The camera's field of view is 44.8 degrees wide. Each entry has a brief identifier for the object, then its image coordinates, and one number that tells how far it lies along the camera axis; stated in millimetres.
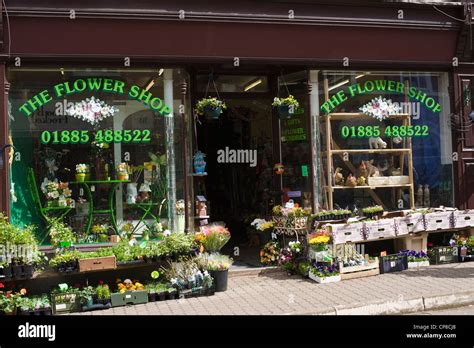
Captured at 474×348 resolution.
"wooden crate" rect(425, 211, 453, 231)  10375
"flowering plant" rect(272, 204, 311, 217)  10141
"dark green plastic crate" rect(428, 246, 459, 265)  10312
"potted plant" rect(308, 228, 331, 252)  9219
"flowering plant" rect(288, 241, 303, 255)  9766
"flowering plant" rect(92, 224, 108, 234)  9625
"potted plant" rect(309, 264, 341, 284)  9117
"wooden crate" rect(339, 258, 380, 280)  9344
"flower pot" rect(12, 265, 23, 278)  8000
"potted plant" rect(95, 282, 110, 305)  8094
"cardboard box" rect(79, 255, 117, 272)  8281
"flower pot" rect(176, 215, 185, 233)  9984
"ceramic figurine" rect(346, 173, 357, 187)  10844
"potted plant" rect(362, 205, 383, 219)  10406
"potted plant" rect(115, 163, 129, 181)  9797
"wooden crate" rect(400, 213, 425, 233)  10234
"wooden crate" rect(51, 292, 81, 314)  7973
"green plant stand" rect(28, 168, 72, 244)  9375
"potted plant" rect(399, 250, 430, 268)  10086
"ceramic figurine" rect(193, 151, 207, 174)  10328
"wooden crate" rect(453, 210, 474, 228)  10659
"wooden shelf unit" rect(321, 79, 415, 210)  10758
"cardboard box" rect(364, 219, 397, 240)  9891
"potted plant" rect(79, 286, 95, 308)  8023
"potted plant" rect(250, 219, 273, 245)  10359
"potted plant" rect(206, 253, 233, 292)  8766
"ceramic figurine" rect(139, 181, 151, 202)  9969
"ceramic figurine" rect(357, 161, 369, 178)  11031
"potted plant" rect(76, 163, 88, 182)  9578
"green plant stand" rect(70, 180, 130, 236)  9648
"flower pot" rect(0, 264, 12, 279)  7926
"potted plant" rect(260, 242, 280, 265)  10039
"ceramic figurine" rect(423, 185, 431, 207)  11344
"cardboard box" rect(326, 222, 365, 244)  9547
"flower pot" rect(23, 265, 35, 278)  8062
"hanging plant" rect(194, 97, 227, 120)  9867
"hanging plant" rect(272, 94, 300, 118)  10289
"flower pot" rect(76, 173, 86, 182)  9609
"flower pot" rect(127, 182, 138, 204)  9891
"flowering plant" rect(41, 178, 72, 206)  9438
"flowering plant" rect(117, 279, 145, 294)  8402
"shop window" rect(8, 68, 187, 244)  9391
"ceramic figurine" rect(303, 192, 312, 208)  10844
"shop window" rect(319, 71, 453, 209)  10891
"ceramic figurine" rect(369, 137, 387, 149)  11141
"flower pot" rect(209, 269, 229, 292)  8781
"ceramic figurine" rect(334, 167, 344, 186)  10867
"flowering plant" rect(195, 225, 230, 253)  9258
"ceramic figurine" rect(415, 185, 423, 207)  11320
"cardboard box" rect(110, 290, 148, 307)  8188
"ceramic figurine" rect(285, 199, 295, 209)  10422
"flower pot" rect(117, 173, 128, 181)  9820
